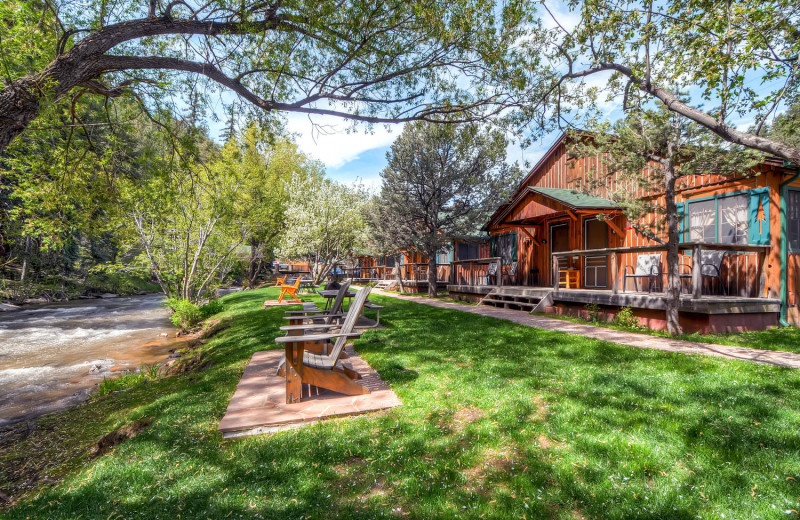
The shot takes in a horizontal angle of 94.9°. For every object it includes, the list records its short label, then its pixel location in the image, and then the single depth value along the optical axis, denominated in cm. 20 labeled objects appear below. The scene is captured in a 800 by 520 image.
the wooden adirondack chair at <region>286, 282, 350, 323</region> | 511
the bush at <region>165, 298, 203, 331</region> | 1193
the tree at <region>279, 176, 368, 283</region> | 1952
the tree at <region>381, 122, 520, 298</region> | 1511
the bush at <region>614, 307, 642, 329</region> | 832
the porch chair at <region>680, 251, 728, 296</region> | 845
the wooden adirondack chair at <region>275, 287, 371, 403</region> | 396
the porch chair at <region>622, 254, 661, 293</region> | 962
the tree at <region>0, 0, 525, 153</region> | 458
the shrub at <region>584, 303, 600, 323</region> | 908
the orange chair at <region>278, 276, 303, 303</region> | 1468
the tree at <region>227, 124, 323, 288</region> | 1851
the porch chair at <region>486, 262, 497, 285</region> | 1484
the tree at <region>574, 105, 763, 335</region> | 674
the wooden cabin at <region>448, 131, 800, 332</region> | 754
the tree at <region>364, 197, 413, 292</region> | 1609
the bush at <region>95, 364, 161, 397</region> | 641
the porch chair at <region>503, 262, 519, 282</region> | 1503
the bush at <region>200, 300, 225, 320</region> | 1326
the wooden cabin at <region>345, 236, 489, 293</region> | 1869
